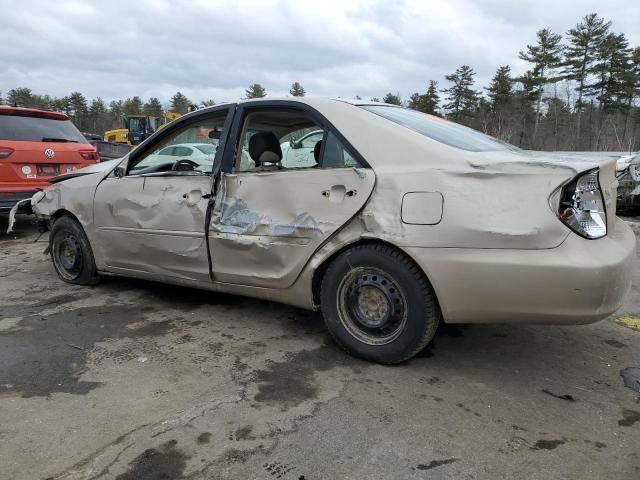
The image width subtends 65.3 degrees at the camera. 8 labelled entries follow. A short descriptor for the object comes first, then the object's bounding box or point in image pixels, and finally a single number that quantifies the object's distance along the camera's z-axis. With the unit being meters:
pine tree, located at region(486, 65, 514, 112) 45.97
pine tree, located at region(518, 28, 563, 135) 42.84
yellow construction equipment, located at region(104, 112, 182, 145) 29.42
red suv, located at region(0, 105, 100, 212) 6.46
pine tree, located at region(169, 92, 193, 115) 71.94
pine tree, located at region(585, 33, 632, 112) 39.19
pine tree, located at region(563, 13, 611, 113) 39.97
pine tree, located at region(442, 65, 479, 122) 48.58
